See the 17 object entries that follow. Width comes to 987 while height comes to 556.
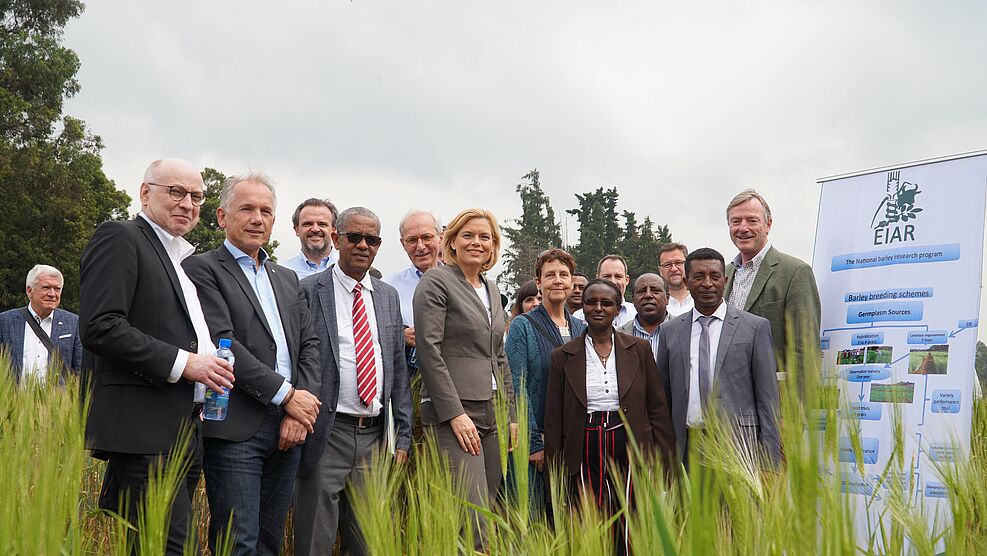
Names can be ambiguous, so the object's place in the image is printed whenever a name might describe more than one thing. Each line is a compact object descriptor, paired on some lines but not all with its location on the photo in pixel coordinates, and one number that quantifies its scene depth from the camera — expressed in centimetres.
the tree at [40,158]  2480
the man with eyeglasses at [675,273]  741
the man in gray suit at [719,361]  477
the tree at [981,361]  480
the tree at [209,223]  3494
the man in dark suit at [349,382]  442
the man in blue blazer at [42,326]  790
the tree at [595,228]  5631
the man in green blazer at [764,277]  508
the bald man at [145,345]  325
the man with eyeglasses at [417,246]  614
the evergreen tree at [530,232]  5334
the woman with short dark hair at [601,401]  485
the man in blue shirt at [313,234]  632
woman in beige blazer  465
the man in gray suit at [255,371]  379
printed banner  478
